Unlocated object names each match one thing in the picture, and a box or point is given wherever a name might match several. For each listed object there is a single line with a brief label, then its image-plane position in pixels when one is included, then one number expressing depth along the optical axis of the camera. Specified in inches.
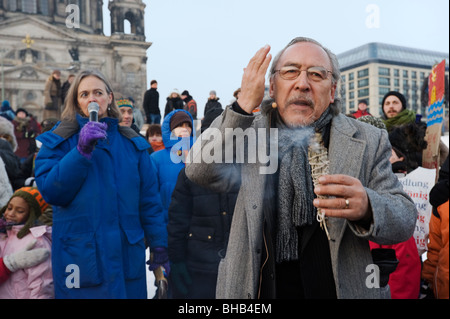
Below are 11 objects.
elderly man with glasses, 62.0
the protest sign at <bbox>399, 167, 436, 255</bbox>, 128.4
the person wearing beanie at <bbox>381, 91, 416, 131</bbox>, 194.8
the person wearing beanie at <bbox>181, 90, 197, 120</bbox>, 159.2
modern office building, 1803.4
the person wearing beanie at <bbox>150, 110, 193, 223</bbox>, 163.3
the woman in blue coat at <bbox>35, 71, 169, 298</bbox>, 98.7
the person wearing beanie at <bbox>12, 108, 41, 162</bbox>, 355.3
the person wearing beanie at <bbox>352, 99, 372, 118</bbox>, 244.2
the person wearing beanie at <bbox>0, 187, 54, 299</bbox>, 119.0
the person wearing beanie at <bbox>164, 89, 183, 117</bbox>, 197.7
